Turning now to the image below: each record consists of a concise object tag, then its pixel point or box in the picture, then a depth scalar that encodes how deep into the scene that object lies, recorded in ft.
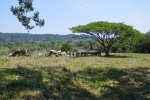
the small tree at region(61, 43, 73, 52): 106.28
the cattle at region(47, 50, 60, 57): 54.96
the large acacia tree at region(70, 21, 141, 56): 65.43
